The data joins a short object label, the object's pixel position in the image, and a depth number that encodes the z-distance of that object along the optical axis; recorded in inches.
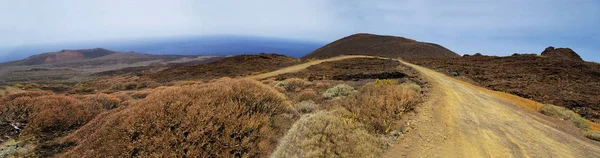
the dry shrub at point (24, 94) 345.6
